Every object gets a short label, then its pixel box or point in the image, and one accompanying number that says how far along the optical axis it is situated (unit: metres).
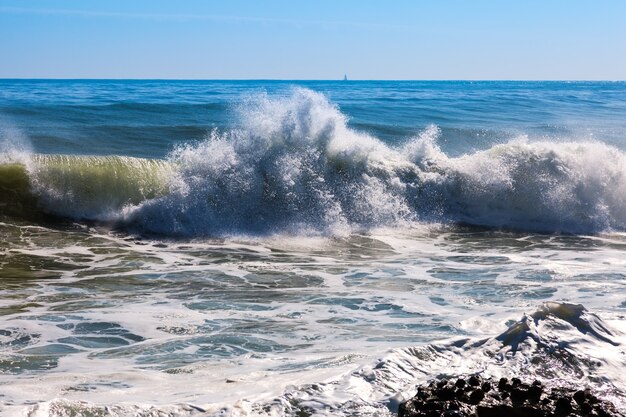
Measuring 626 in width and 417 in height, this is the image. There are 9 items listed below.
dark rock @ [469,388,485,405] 4.58
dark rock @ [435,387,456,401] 4.64
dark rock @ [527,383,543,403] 4.63
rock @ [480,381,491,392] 4.73
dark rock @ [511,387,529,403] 4.62
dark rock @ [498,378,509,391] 4.78
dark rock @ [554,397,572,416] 4.50
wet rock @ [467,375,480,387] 4.83
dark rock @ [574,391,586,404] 4.62
